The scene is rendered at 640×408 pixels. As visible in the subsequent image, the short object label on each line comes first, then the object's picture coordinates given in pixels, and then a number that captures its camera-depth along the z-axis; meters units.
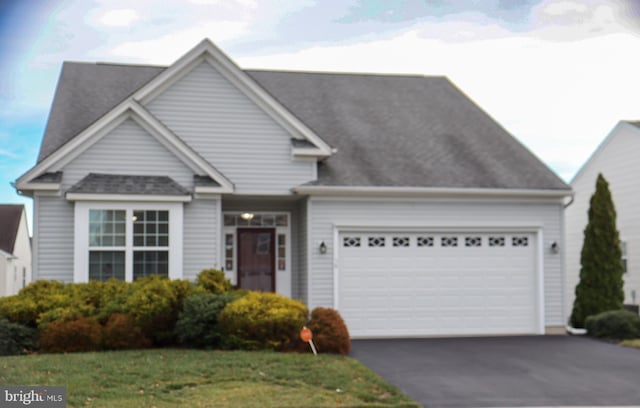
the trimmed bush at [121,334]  12.88
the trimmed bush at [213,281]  14.32
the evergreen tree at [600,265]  17.66
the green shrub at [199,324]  13.06
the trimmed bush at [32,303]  13.32
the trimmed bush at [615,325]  15.91
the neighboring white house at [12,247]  34.10
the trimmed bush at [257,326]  12.83
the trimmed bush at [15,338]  12.42
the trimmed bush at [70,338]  12.70
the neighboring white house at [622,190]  23.23
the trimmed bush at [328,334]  12.80
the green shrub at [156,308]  13.27
